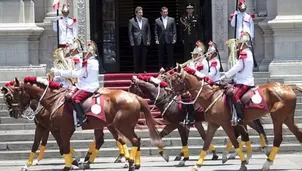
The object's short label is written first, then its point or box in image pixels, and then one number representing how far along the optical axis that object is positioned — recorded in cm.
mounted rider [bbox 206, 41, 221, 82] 2072
